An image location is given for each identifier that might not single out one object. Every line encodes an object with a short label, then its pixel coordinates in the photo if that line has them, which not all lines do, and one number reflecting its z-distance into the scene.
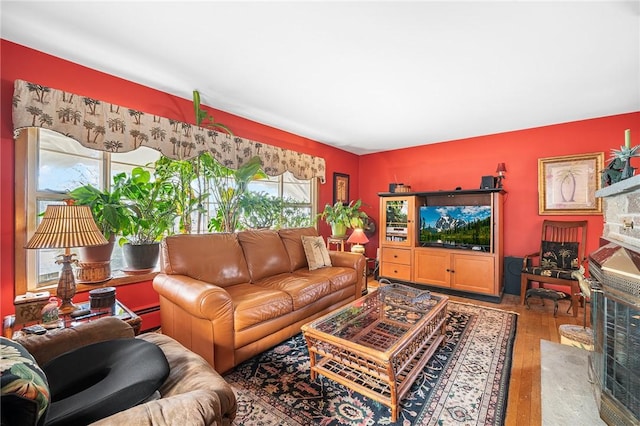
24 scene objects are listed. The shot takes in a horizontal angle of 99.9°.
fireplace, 1.25
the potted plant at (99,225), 2.20
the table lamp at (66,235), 1.57
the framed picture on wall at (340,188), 4.95
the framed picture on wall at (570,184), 3.32
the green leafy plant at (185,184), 2.81
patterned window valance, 1.97
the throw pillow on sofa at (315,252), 3.12
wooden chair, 3.07
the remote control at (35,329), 1.50
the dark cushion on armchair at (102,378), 0.79
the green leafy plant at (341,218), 4.42
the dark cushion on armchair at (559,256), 3.25
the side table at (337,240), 4.37
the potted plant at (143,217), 2.51
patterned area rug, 1.52
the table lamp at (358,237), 3.87
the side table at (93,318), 1.61
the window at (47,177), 2.01
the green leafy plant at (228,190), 3.21
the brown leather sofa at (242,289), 1.85
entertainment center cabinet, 3.55
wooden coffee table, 1.53
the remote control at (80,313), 1.73
